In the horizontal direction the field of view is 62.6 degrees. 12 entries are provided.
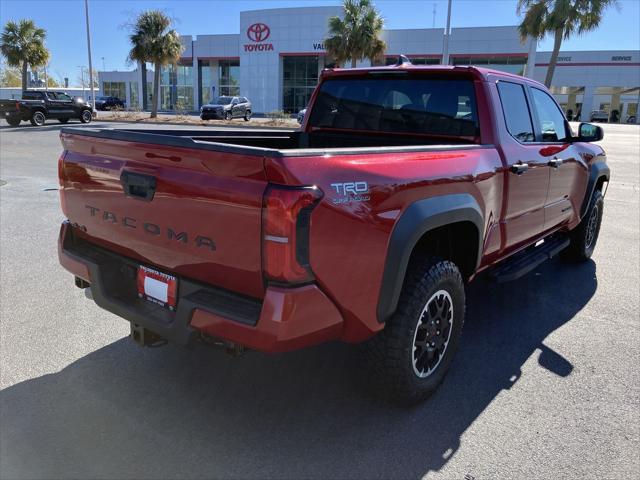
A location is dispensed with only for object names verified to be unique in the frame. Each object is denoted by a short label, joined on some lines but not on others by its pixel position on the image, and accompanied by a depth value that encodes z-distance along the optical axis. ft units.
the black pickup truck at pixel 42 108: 84.58
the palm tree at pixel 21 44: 142.41
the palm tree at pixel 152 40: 117.19
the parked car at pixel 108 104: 171.22
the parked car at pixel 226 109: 117.19
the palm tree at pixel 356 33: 116.26
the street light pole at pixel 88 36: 123.13
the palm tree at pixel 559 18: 92.63
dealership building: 157.69
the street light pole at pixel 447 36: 84.33
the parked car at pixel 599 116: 194.80
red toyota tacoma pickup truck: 7.03
